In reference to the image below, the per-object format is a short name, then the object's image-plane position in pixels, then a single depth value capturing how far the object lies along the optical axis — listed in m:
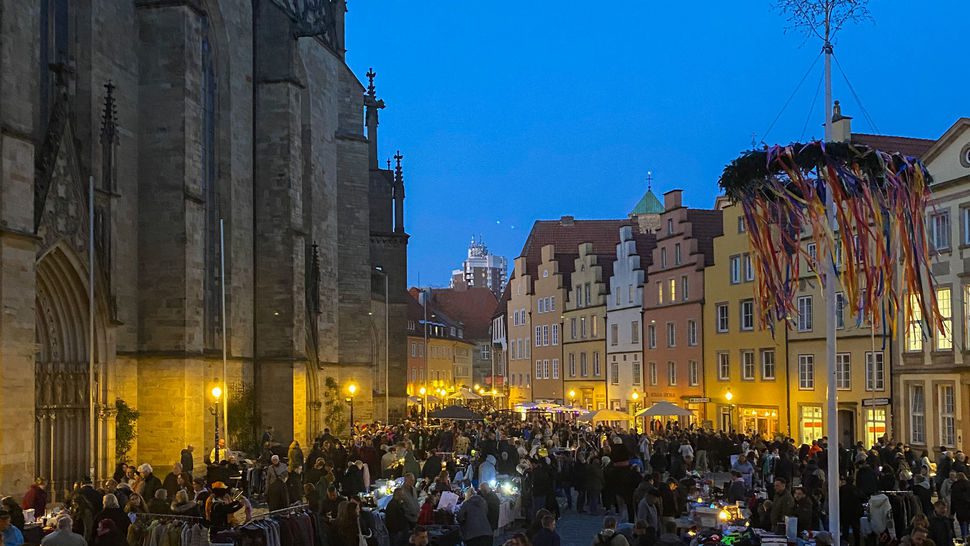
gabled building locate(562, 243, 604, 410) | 58.03
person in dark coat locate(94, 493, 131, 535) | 13.59
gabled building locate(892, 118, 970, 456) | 30.32
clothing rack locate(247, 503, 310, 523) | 14.23
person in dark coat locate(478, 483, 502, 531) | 17.94
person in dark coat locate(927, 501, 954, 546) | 14.31
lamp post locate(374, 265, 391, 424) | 48.69
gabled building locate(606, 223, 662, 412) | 52.88
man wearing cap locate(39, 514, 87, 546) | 11.80
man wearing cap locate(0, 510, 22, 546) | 12.26
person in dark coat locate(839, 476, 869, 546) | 16.94
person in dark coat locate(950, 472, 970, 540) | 17.44
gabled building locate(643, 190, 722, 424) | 46.22
